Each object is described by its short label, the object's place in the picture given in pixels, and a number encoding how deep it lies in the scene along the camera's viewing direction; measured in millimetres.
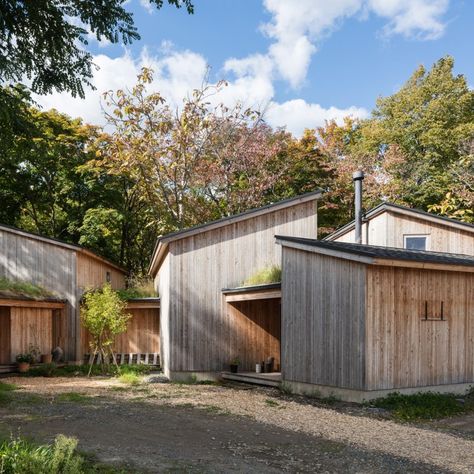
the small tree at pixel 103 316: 17531
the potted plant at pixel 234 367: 15844
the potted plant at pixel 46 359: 19416
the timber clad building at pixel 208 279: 15820
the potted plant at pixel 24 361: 18422
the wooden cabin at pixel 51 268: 20625
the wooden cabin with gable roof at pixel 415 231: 19062
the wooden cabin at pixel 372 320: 11719
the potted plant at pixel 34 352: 19238
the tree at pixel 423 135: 28812
